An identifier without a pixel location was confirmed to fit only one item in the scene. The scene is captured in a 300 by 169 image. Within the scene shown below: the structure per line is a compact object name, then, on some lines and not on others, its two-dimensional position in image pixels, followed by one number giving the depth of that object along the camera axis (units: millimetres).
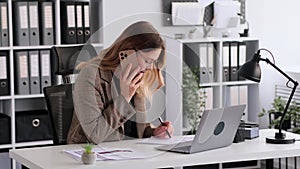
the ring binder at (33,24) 4539
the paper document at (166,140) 2967
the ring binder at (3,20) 4473
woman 2721
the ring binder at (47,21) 4590
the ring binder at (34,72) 4586
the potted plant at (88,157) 2543
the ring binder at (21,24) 4512
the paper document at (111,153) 2660
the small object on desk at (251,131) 3107
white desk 2582
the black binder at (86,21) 4664
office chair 3141
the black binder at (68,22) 4637
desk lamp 2973
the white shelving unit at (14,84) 4512
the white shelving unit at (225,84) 5071
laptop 2758
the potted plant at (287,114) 5007
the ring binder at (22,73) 4559
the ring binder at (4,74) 4516
